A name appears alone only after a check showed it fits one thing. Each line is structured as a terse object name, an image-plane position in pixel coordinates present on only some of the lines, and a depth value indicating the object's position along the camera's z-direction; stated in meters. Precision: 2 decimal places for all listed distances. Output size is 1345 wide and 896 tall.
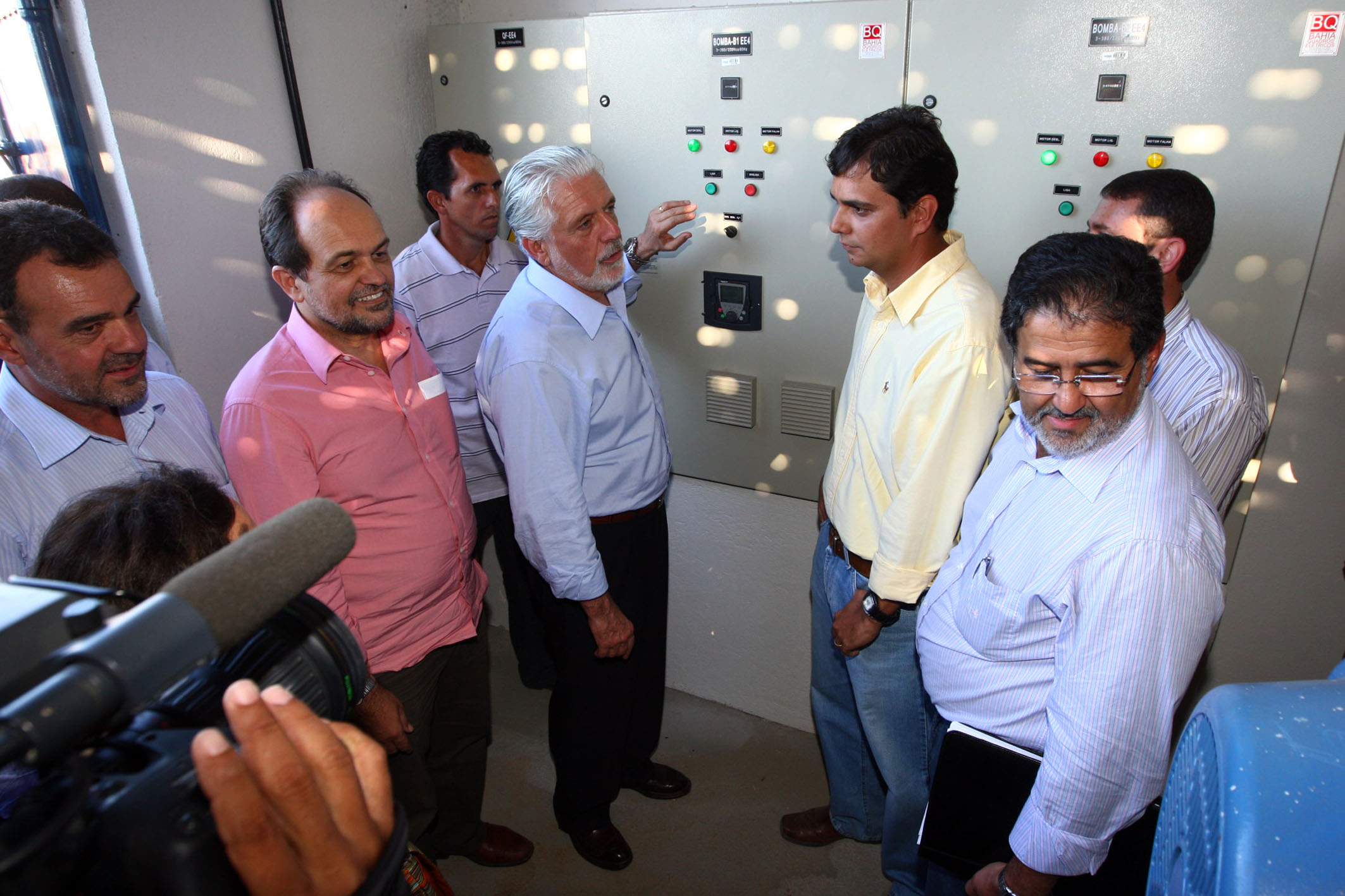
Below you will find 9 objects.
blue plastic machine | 0.53
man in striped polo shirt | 2.40
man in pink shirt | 1.53
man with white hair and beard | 1.76
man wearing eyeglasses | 1.06
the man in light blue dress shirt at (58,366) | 1.26
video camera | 0.45
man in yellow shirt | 1.52
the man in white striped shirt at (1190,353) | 1.53
